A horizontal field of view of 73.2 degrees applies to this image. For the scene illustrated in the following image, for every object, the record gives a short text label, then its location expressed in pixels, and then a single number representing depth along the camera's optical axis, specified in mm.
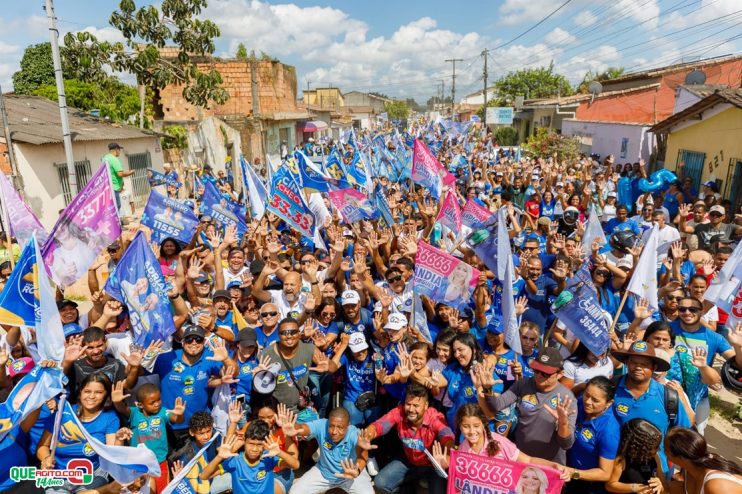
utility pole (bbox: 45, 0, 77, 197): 9664
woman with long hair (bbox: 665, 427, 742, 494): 2691
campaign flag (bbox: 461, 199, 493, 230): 7668
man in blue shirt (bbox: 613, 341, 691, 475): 3643
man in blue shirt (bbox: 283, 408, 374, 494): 4242
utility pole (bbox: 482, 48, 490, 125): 41681
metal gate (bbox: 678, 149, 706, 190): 13527
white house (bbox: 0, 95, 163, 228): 12141
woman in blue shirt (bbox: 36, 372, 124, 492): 3791
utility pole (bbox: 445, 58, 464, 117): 57438
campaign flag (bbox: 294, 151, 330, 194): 8703
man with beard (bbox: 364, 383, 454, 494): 4133
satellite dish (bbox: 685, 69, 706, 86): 18188
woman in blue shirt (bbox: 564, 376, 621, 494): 3508
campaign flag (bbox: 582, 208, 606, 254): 6668
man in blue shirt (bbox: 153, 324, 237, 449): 4359
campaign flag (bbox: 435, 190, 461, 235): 7578
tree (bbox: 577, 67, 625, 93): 47547
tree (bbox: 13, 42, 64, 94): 31919
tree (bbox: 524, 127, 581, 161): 22453
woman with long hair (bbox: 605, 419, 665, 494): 3410
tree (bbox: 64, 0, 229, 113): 17438
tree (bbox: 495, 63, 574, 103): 50750
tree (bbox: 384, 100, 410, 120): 92000
